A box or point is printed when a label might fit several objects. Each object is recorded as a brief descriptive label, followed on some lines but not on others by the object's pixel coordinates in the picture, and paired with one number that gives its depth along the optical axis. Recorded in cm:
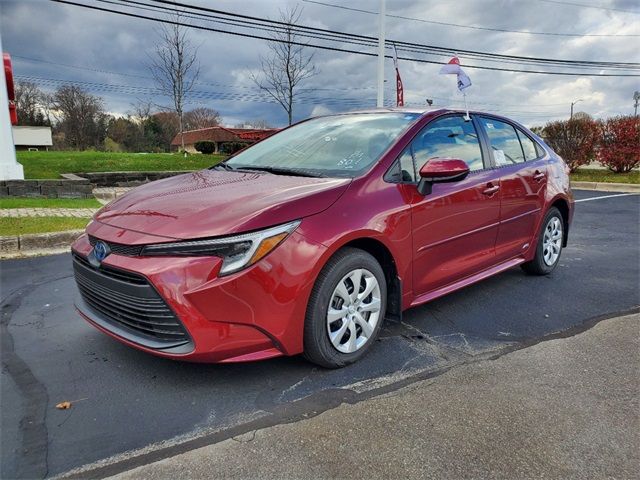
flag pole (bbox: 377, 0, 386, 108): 1510
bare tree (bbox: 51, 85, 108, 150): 5119
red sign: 1002
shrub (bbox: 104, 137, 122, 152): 4972
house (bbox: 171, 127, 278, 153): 3531
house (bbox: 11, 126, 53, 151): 5200
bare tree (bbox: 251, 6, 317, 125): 2205
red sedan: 251
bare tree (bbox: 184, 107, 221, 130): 5625
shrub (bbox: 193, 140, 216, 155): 2658
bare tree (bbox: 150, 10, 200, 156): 2278
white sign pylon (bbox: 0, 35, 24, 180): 1009
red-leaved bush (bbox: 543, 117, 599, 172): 1766
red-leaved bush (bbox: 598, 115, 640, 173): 1650
